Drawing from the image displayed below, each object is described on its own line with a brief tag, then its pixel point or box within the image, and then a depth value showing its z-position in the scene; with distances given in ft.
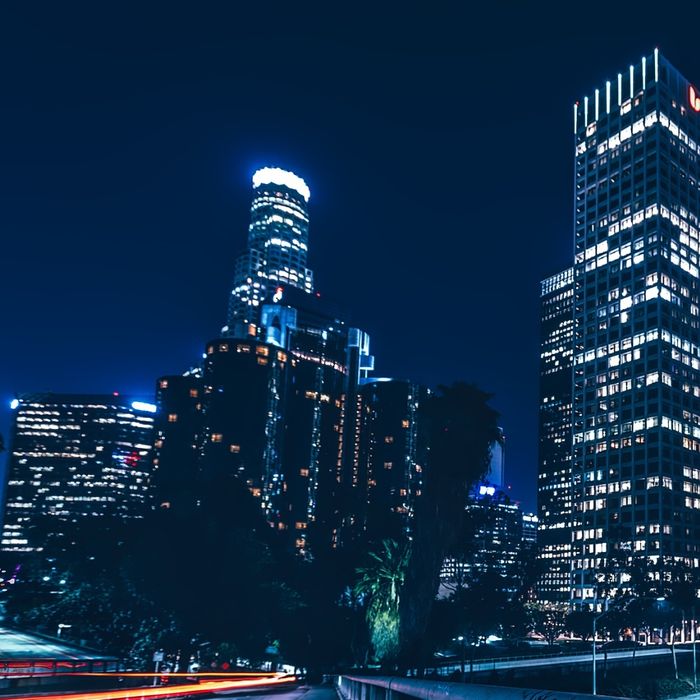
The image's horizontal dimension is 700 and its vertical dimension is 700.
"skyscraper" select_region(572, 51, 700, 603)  600.80
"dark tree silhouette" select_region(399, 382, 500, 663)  240.73
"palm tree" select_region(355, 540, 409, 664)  239.30
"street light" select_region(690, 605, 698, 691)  346.54
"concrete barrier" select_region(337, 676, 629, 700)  17.44
